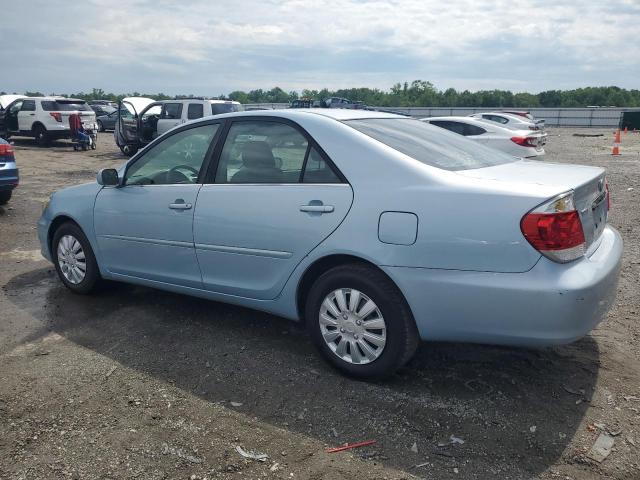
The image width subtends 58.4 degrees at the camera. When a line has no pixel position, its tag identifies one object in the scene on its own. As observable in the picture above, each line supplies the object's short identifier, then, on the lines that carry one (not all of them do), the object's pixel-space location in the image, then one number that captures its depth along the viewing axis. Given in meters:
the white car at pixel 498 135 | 13.24
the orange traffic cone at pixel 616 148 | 19.27
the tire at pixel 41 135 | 21.33
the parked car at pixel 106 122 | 30.95
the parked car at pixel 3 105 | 22.73
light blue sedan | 2.97
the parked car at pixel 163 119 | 16.80
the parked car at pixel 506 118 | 20.19
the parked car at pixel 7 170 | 9.16
